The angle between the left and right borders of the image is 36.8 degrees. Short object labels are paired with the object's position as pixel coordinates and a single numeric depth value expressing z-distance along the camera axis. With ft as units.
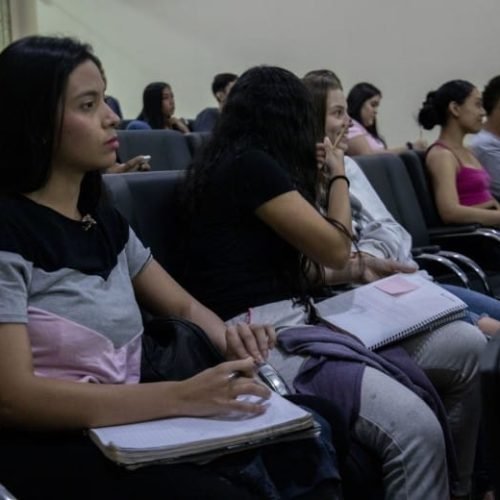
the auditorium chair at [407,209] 8.90
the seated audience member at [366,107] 17.57
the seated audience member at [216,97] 18.73
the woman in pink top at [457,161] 9.82
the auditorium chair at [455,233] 9.46
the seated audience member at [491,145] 11.18
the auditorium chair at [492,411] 2.67
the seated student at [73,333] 3.42
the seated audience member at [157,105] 18.52
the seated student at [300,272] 4.60
